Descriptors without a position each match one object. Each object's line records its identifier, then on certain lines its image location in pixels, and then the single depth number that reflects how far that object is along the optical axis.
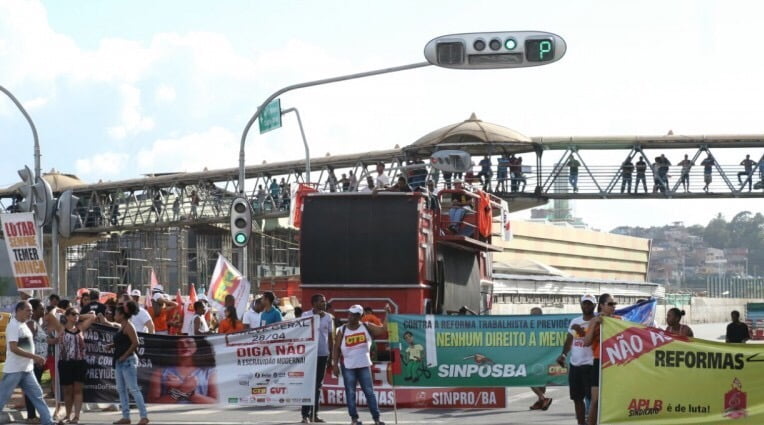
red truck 22.13
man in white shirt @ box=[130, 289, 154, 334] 18.12
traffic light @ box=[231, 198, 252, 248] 23.47
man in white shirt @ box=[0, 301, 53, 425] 15.58
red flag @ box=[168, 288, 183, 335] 22.86
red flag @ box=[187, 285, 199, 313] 23.98
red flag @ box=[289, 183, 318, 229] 25.03
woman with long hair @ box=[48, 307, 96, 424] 17.19
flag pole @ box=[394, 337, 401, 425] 17.30
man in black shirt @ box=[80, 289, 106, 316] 20.01
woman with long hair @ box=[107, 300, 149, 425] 16.42
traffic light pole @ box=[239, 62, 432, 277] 22.66
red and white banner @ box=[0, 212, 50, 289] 21.11
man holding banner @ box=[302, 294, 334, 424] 17.00
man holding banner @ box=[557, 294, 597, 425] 15.20
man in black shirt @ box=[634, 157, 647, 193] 49.41
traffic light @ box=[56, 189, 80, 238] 22.78
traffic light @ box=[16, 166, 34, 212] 24.03
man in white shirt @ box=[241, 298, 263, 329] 19.55
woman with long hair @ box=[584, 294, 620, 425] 14.84
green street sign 25.28
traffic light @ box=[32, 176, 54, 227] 23.72
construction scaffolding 67.56
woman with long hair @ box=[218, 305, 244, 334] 19.53
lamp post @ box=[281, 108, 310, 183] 33.44
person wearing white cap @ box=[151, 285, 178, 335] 22.70
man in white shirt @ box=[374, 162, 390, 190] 26.33
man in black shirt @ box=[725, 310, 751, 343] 21.89
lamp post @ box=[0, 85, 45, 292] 24.45
